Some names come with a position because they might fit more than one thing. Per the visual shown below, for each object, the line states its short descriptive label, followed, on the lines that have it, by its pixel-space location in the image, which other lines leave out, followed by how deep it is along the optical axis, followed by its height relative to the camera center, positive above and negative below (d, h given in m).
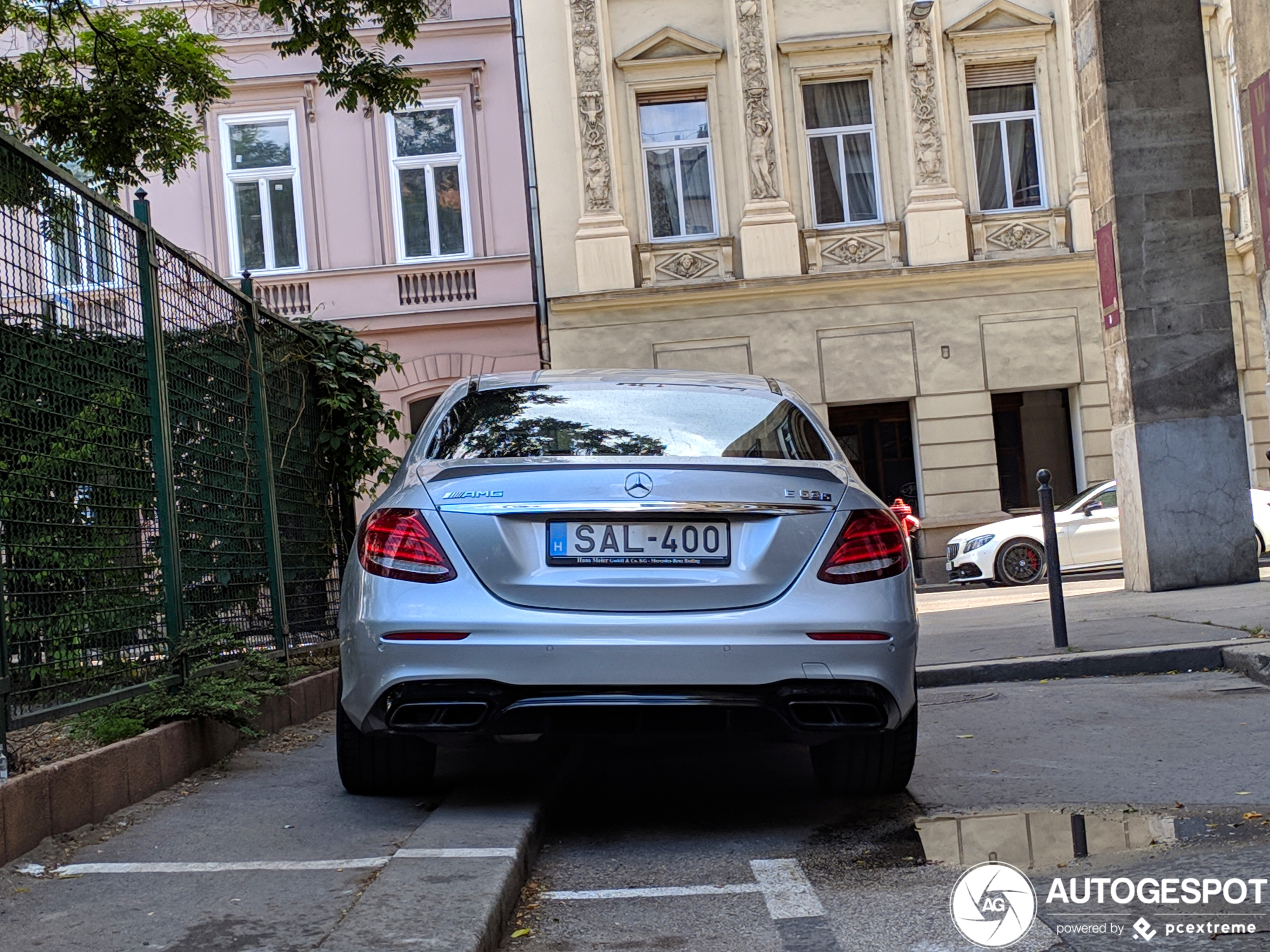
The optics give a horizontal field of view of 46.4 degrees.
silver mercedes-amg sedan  4.46 -0.27
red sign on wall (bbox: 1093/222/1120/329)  13.05 +1.76
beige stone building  23.45 +4.55
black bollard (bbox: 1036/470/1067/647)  8.81 -0.52
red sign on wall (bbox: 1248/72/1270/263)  8.72 +1.92
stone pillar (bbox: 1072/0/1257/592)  12.69 +1.61
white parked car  20.20 -0.85
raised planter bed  4.12 -0.72
